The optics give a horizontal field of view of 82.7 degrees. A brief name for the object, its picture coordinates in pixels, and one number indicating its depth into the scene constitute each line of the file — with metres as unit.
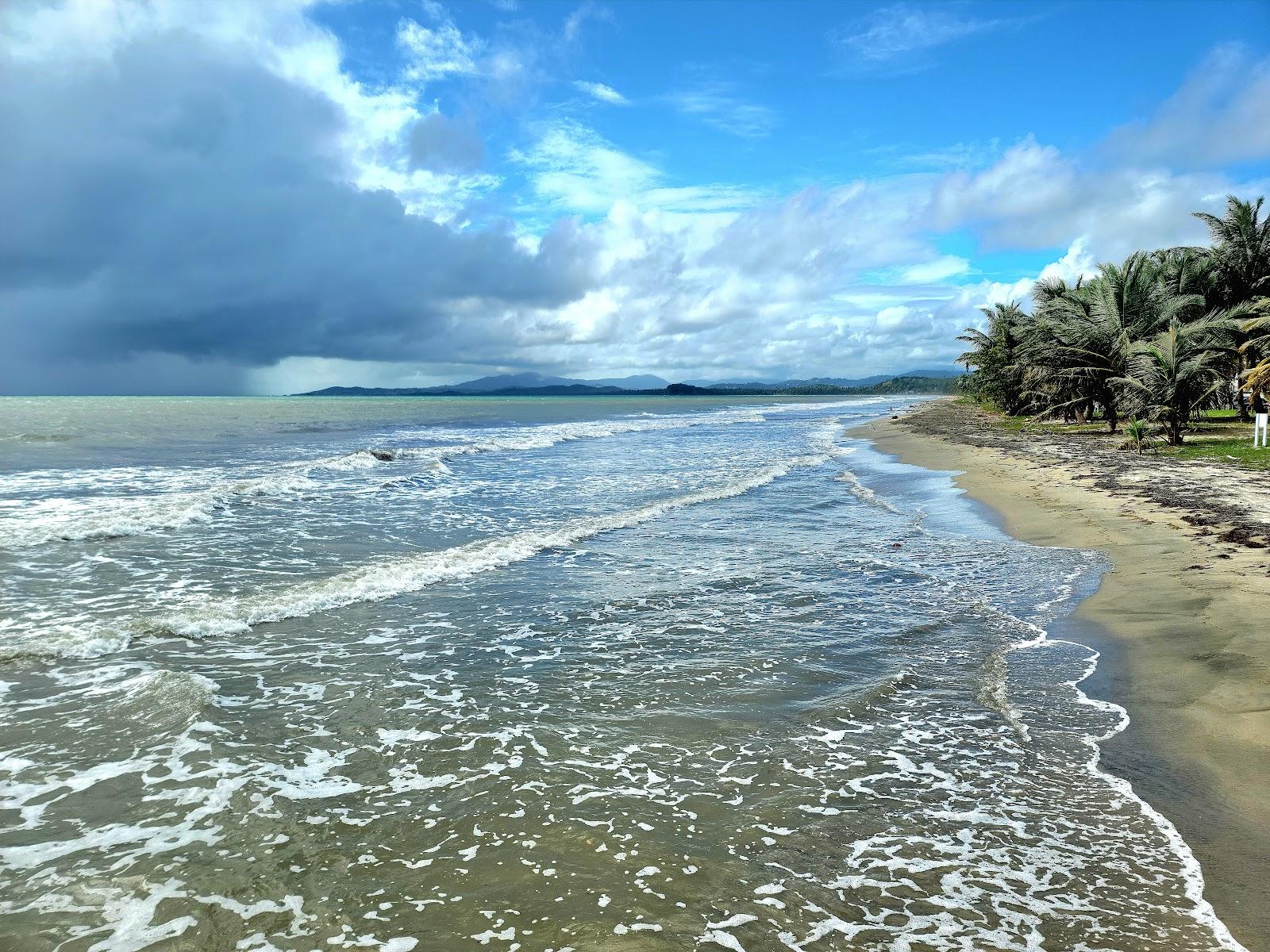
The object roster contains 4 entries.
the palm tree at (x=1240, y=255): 38.47
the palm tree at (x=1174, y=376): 28.17
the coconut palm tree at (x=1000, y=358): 56.56
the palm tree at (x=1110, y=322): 35.84
